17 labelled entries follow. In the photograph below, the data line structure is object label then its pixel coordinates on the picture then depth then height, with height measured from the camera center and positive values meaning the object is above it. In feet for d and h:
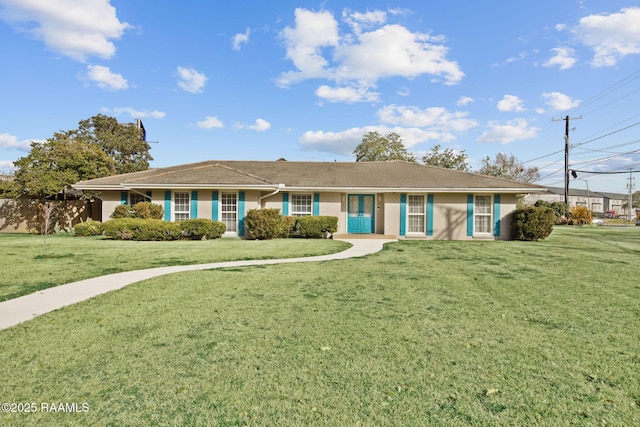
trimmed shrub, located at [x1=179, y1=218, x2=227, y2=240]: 49.98 -2.79
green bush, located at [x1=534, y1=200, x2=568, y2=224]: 101.81 -0.39
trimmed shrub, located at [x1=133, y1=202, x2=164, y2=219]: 51.57 -0.32
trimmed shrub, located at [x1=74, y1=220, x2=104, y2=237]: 53.93 -3.29
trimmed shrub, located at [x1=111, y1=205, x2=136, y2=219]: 54.21 -0.52
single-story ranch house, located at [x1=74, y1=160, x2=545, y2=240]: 54.13 +1.69
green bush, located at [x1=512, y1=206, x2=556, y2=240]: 52.24 -1.83
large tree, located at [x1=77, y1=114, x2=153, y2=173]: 107.11 +20.84
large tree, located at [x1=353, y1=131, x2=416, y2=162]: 129.08 +22.38
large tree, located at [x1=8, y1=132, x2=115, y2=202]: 63.46 +7.63
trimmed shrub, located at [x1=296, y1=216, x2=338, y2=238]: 53.31 -2.43
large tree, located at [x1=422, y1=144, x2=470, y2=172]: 124.67 +17.94
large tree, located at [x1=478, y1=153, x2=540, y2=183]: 135.64 +16.62
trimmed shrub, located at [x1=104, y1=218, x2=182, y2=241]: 47.37 -2.84
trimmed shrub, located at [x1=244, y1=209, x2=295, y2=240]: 51.03 -2.11
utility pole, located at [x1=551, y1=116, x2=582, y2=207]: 106.22 +16.42
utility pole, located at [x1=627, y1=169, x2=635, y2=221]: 256.19 +18.89
